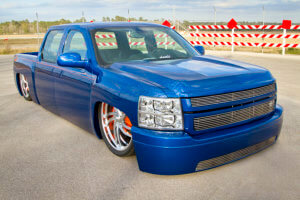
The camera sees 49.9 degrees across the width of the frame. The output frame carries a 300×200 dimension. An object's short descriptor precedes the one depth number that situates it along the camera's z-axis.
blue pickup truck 2.92
